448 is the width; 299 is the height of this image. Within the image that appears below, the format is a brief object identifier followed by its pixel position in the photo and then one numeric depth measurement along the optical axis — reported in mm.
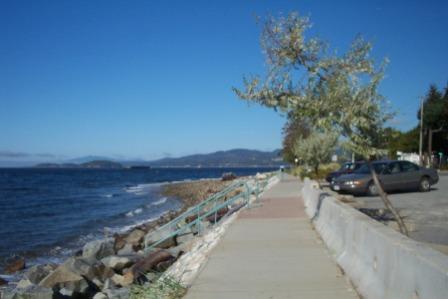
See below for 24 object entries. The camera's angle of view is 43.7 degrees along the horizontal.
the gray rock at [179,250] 14905
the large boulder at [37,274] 13727
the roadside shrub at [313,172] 41975
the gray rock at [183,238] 18147
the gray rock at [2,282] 15258
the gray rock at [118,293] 9793
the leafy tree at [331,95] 9586
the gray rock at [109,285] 12180
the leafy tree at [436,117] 60469
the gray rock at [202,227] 19177
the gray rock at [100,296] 10875
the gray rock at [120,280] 12680
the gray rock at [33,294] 10297
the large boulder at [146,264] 13002
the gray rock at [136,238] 20203
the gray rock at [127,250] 17425
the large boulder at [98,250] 17609
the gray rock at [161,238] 17812
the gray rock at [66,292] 11377
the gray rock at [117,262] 14711
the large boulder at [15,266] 17703
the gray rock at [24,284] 12670
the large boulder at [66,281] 11703
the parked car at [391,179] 23359
